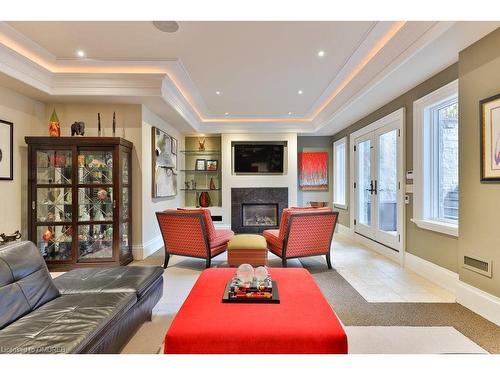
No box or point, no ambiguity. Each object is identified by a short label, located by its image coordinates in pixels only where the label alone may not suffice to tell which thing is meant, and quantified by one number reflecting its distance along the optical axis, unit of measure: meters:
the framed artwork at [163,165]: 4.73
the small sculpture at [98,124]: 4.00
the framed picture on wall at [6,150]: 3.41
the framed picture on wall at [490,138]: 2.23
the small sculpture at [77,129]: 3.86
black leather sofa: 1.29
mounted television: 6.80
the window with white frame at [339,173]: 6.52
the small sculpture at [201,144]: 6.93
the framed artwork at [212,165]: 6.91
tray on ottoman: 1.71
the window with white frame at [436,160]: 3.16
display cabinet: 3.68
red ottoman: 1.32
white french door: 4.07
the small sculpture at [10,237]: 3.21
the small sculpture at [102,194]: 3.81
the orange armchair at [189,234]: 3.59
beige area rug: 1.89
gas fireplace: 6.71
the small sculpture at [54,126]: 3.79
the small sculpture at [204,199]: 6.83
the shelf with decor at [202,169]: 6.95
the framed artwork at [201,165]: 6.93
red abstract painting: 7.06
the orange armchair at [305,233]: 3.56
